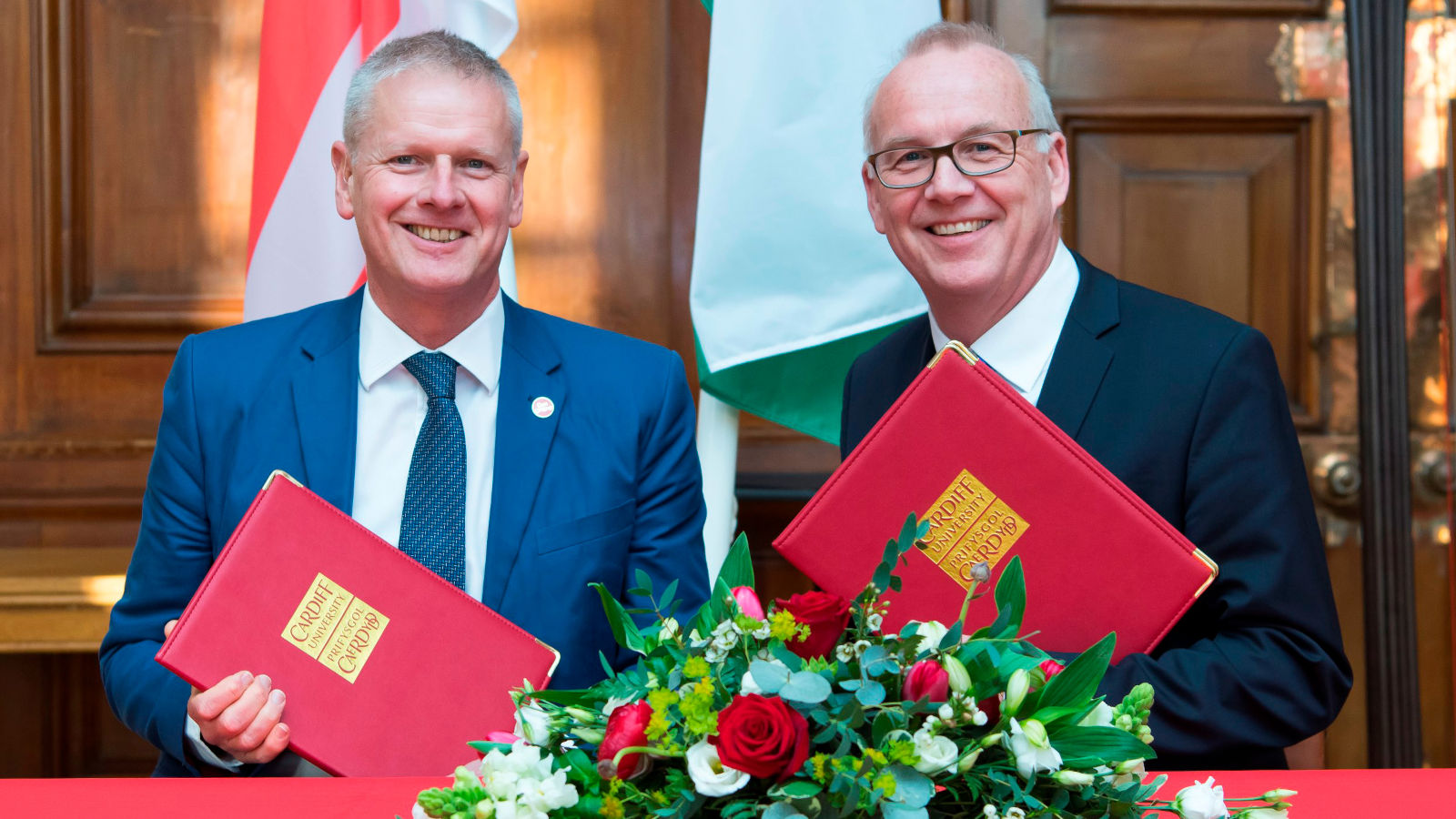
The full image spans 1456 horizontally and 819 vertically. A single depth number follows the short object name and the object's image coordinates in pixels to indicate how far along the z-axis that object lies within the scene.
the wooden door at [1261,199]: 2.75
